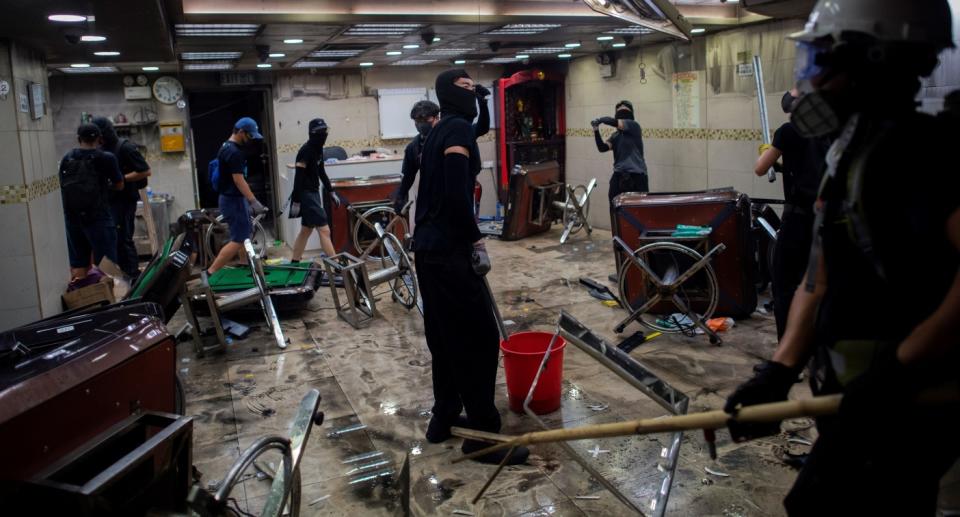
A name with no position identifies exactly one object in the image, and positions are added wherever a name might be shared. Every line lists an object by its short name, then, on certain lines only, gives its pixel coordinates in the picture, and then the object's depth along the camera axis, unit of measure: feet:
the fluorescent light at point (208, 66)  31.33
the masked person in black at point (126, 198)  24.65
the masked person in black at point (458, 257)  11.56
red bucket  13.07
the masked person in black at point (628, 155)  25.21
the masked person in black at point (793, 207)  12.80
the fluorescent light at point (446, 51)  30.64
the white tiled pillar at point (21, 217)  16.69
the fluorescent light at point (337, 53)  28.48
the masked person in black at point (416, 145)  18.43
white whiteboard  36.47
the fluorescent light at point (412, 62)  34.78
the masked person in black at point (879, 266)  4.72
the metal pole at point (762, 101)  21.58
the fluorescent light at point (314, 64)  32.63
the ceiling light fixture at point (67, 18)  14.74
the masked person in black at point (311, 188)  24.07
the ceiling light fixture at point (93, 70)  30.01
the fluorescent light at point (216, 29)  20.39
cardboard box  18.82
